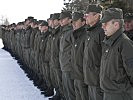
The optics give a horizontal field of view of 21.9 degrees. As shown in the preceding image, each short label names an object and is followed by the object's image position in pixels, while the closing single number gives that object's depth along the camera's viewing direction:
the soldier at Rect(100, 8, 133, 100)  4.08
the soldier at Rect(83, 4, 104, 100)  4.82
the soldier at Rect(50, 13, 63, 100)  7.28
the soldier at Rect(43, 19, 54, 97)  8.27
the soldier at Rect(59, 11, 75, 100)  6.27
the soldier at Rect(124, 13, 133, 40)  5.73
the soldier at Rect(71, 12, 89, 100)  5.41
